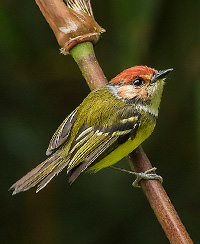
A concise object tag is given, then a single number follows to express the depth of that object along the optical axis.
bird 2.04
